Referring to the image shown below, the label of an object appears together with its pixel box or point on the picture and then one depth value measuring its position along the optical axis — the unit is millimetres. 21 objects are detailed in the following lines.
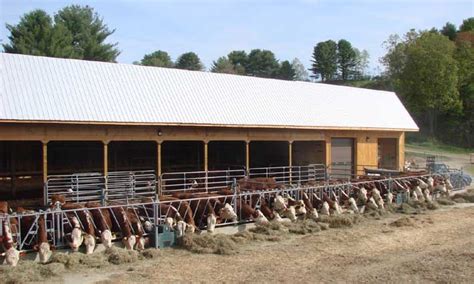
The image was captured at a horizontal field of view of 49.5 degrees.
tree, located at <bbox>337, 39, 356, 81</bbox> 124938
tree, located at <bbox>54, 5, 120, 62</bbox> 56525
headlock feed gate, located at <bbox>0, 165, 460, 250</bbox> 11586
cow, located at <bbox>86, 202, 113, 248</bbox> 11773
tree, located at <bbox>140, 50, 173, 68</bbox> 90438
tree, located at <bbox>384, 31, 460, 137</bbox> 58500
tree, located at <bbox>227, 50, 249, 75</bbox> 124519
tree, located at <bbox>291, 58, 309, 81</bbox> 128575
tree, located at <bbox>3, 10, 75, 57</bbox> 48281
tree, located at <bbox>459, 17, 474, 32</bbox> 90312
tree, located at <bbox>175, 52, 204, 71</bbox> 110250
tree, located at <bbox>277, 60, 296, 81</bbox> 123000
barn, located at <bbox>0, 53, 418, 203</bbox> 16688
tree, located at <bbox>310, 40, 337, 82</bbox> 126375
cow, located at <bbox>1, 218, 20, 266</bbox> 10258
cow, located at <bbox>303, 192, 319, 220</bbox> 15977
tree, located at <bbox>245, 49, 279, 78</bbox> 122931
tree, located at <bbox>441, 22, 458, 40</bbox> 92875
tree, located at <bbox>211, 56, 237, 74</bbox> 98644
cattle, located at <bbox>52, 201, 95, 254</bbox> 11414
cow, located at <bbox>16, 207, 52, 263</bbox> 10750
